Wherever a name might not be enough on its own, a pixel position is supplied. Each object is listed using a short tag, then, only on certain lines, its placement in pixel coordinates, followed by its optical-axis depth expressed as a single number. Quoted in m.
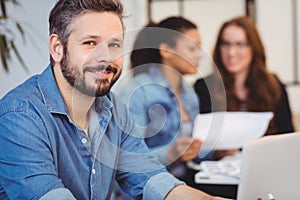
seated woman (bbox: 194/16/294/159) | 3.00
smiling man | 1.58
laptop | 1.63
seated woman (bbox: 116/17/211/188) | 1.99
